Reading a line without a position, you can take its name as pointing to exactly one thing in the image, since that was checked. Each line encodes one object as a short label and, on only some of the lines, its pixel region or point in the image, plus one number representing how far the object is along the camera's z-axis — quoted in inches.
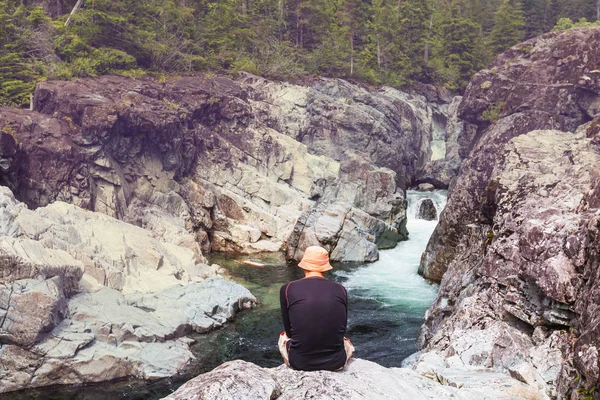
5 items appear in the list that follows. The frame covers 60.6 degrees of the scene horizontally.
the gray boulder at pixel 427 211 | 1412.4
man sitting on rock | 220.7
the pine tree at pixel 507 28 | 2026.3
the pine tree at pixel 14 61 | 1165.7
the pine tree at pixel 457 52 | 2101.4
